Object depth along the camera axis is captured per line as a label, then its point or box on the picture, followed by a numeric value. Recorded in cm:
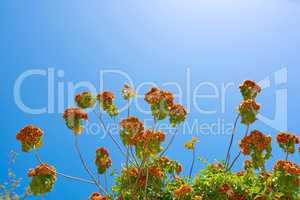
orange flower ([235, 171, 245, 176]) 307
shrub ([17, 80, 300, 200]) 269
